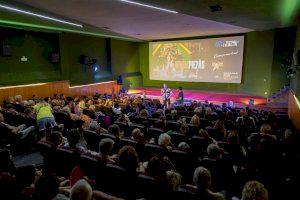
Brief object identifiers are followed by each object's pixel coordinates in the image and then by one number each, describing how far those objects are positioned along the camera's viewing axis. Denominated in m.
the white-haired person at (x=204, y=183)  2.45
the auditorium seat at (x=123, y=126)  5.80
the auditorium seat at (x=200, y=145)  4.51
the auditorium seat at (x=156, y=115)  7.35
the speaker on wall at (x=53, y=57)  12.68
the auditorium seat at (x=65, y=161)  3.50
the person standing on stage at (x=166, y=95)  12.25
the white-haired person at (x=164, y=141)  4.03
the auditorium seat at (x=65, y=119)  6.94
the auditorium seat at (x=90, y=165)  3.18
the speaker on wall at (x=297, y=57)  7.53
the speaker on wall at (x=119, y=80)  16.67
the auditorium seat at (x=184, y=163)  3.70
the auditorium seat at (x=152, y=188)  2.51
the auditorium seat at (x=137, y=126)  5.55
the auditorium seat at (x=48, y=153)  3.75
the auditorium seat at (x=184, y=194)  2.37
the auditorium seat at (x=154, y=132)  5.29
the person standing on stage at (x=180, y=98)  12.63
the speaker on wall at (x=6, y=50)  10.57
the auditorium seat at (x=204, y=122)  6.57
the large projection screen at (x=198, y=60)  14.92
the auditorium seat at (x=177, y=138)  4.95
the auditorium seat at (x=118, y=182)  2.85
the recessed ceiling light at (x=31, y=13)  7.17
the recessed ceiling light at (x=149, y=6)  6.86
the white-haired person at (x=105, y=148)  3.36
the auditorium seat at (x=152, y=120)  6.42
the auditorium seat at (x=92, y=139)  4.77
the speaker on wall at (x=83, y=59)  14.65
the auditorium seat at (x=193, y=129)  5.75
